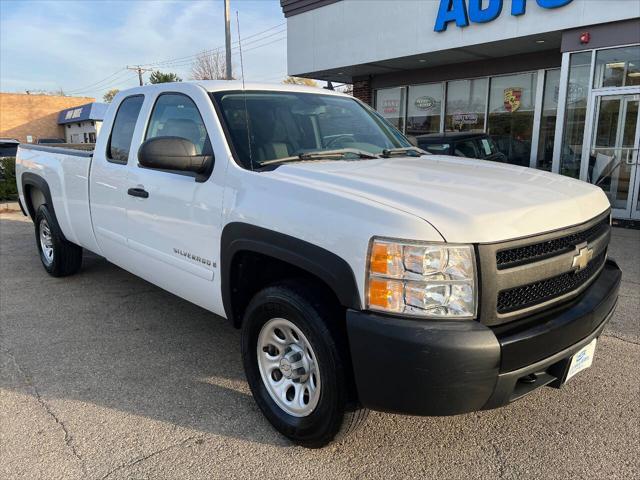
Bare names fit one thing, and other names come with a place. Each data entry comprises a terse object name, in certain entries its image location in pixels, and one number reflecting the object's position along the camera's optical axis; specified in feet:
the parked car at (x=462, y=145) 30.45
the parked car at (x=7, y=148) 51.75
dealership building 29.37
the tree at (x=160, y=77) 105.19
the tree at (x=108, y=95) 222.19
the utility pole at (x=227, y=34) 52.39
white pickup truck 6.79
